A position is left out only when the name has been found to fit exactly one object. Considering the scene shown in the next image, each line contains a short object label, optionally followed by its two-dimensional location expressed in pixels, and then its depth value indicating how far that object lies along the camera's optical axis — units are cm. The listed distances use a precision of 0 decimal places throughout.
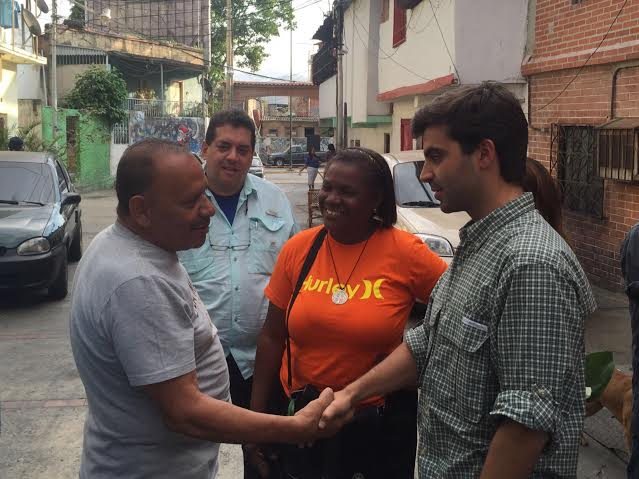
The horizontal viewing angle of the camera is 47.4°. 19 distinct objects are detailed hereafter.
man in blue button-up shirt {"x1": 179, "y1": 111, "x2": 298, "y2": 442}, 316
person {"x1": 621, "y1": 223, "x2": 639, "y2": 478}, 216
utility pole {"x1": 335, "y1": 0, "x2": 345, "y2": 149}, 2055
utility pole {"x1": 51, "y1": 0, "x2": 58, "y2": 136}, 2070
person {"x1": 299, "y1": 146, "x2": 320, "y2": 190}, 2216
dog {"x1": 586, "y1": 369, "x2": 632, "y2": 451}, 399
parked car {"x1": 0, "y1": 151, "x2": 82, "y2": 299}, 777
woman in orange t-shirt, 257
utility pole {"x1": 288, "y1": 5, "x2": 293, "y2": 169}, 4329
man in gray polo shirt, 185
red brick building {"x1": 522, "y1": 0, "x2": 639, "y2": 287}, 785
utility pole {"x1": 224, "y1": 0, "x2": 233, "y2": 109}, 3791
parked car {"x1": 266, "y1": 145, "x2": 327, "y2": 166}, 4600
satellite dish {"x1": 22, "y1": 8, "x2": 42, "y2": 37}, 2086
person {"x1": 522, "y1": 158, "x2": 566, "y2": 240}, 307
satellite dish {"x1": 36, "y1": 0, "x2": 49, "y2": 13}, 2111
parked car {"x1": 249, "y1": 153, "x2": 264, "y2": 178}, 2579
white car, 695
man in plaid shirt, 155
